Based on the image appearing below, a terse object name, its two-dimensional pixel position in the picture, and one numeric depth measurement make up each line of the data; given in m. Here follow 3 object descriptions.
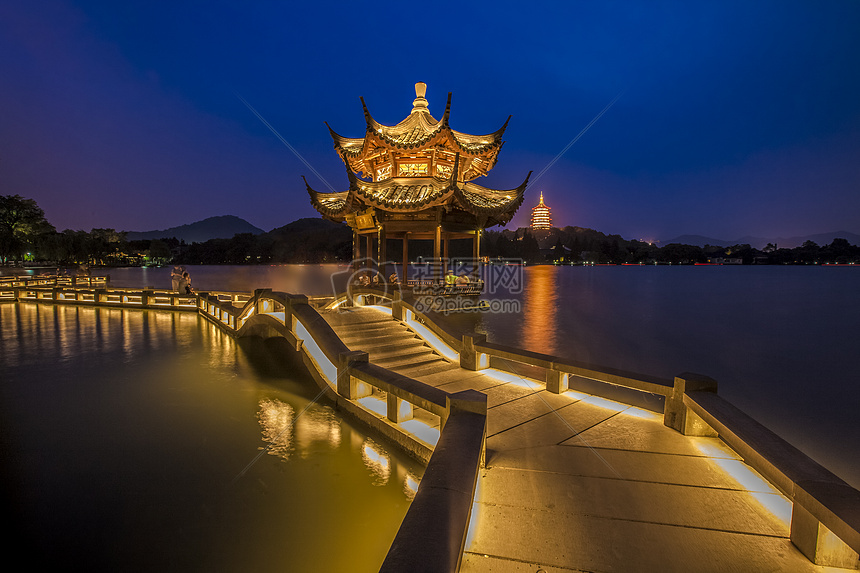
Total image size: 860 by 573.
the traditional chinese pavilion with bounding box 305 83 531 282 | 14.21
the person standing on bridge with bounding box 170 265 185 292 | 23.45
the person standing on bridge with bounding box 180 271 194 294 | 23.09
